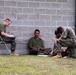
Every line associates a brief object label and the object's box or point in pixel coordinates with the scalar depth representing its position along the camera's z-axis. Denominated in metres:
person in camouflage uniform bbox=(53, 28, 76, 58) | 9.26
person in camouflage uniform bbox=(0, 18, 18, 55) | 10.10
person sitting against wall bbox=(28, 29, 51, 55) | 10.78
